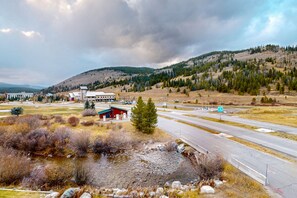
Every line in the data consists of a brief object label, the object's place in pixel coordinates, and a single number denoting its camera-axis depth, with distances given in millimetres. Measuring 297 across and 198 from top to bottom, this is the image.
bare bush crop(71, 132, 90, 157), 20034
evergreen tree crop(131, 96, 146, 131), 25641
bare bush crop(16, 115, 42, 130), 26859
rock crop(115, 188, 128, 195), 10037
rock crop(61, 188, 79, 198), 9164
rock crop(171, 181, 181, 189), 10952
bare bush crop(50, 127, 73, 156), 20922
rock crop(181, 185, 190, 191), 10305
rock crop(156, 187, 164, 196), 9673
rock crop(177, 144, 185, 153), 19125
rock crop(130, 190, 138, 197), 9555
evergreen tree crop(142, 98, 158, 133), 24891
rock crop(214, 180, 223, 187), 10256
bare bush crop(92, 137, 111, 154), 20656
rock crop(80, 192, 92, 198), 9123
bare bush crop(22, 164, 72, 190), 12184
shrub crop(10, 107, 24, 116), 40688
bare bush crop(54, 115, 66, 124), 31523
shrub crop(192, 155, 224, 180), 12172
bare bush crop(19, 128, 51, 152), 21422
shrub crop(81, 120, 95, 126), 29500
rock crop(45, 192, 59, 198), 9136
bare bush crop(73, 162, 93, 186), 13107
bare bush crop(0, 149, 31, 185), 12219
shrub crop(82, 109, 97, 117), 39597
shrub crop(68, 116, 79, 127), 29634
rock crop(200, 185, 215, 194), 9453
